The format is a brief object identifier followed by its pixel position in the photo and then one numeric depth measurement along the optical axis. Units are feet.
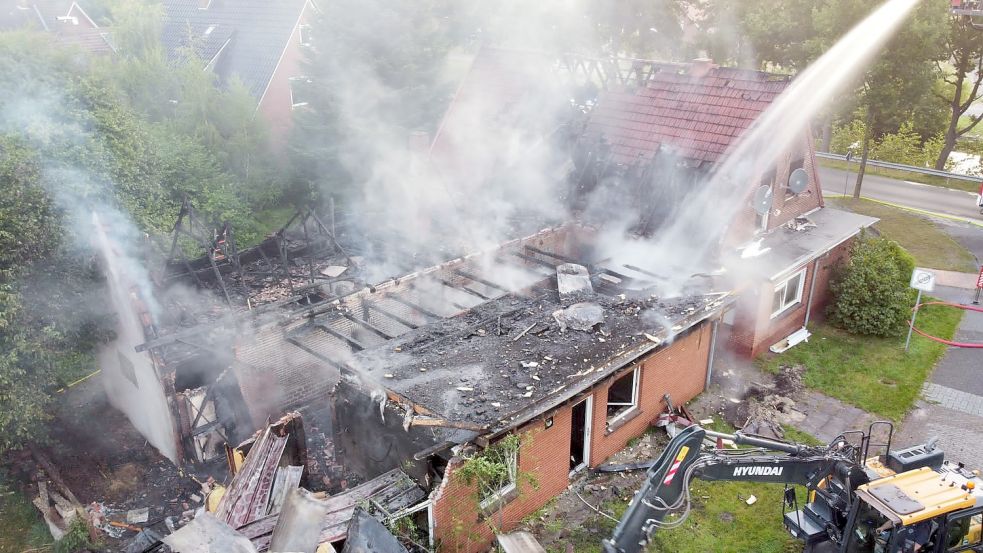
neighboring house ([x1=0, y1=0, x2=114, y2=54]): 92.53
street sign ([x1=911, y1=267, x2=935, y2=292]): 49.73
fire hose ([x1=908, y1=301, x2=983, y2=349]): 51.62
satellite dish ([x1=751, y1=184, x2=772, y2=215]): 49.52
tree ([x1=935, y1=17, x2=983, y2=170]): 85.10
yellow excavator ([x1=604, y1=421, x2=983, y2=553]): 24.67
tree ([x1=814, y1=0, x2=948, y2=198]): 71.56
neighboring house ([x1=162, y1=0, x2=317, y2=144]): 91.45
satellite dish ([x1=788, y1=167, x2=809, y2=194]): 53.57
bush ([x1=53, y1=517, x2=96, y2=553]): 34.50
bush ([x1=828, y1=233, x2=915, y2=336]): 52.29
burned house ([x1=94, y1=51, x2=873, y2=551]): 32.48
